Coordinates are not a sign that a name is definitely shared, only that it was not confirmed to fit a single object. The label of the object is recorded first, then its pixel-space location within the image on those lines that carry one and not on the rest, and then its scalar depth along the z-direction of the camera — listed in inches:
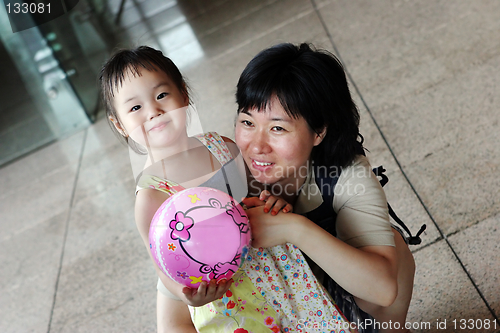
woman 43.4
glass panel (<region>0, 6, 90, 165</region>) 130.6
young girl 42.5
